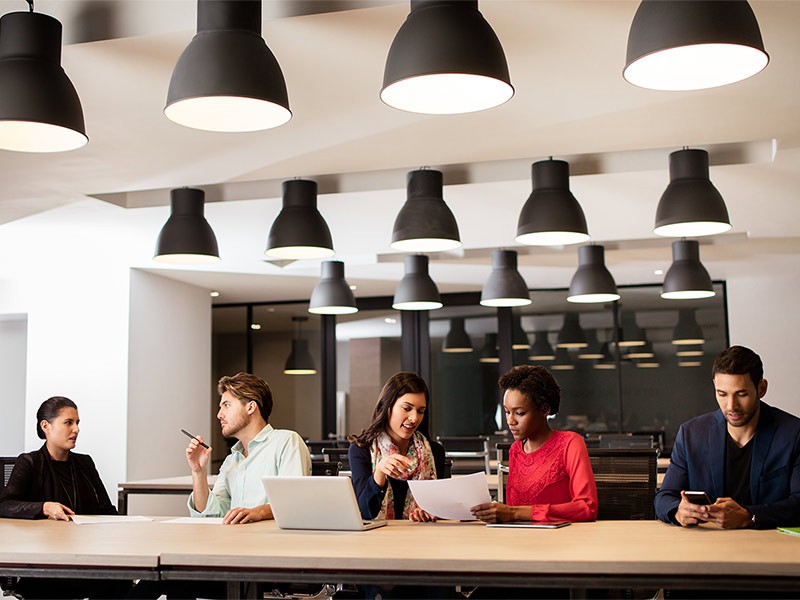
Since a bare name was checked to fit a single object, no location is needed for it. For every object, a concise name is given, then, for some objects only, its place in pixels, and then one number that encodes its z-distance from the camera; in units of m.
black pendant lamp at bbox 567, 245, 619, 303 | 7.41
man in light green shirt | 3.99
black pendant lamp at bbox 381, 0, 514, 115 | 2.68
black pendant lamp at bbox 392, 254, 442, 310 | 7.75
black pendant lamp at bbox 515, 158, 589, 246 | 4.97
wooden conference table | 2.53
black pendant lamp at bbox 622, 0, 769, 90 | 2.48
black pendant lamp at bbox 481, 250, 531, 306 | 7.68
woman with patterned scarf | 3.73
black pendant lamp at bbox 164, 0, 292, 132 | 2.85
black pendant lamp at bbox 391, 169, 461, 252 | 5.14
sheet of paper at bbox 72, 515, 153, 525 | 3.88
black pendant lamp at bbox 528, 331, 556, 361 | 11.19
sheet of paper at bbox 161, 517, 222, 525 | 3.73
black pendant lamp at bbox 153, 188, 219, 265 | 5.37
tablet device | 3.33
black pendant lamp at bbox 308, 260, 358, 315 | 7.88
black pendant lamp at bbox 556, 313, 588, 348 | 11.14
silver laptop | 3.18
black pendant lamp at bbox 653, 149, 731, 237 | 4.86
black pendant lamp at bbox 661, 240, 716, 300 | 7.29
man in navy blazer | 3.17
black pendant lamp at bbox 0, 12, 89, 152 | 3.03
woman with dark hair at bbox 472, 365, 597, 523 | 3.63
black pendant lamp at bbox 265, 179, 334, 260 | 5.34
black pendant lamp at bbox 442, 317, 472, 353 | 11.40
